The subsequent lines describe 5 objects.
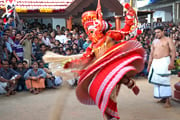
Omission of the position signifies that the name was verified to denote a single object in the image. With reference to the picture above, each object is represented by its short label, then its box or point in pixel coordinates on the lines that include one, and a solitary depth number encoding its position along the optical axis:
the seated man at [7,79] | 5.86
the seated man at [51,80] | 6.40
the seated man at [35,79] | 6.10
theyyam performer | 2.95
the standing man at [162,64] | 4.39
